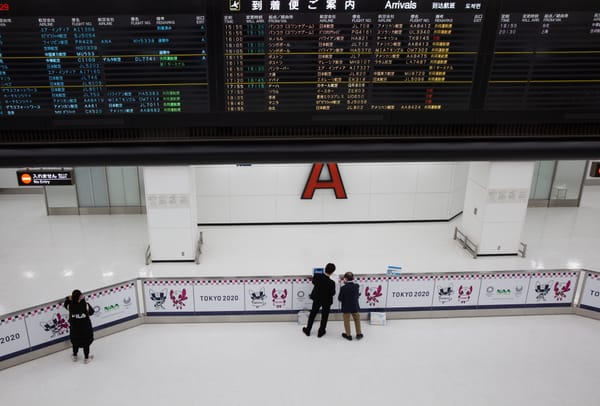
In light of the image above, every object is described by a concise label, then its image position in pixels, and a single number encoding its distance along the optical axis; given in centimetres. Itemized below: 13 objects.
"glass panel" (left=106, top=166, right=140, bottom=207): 1357
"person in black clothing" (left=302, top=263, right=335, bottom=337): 728
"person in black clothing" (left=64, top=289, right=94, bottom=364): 649
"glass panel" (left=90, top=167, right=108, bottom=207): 1358
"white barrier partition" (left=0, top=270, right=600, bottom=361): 754
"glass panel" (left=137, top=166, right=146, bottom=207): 1359
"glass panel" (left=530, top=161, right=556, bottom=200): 1459
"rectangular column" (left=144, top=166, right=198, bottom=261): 952
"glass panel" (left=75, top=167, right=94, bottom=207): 1355
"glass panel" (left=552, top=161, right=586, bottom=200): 1456
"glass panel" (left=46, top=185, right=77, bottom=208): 1348
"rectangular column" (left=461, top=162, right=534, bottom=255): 1020
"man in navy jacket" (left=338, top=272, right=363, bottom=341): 725
